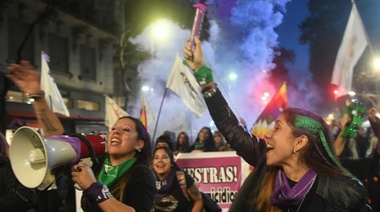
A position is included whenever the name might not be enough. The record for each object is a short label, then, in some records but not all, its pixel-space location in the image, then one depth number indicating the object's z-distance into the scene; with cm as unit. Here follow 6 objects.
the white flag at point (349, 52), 711
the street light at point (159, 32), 1533
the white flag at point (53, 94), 877
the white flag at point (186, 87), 806
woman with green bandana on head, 200
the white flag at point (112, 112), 938
